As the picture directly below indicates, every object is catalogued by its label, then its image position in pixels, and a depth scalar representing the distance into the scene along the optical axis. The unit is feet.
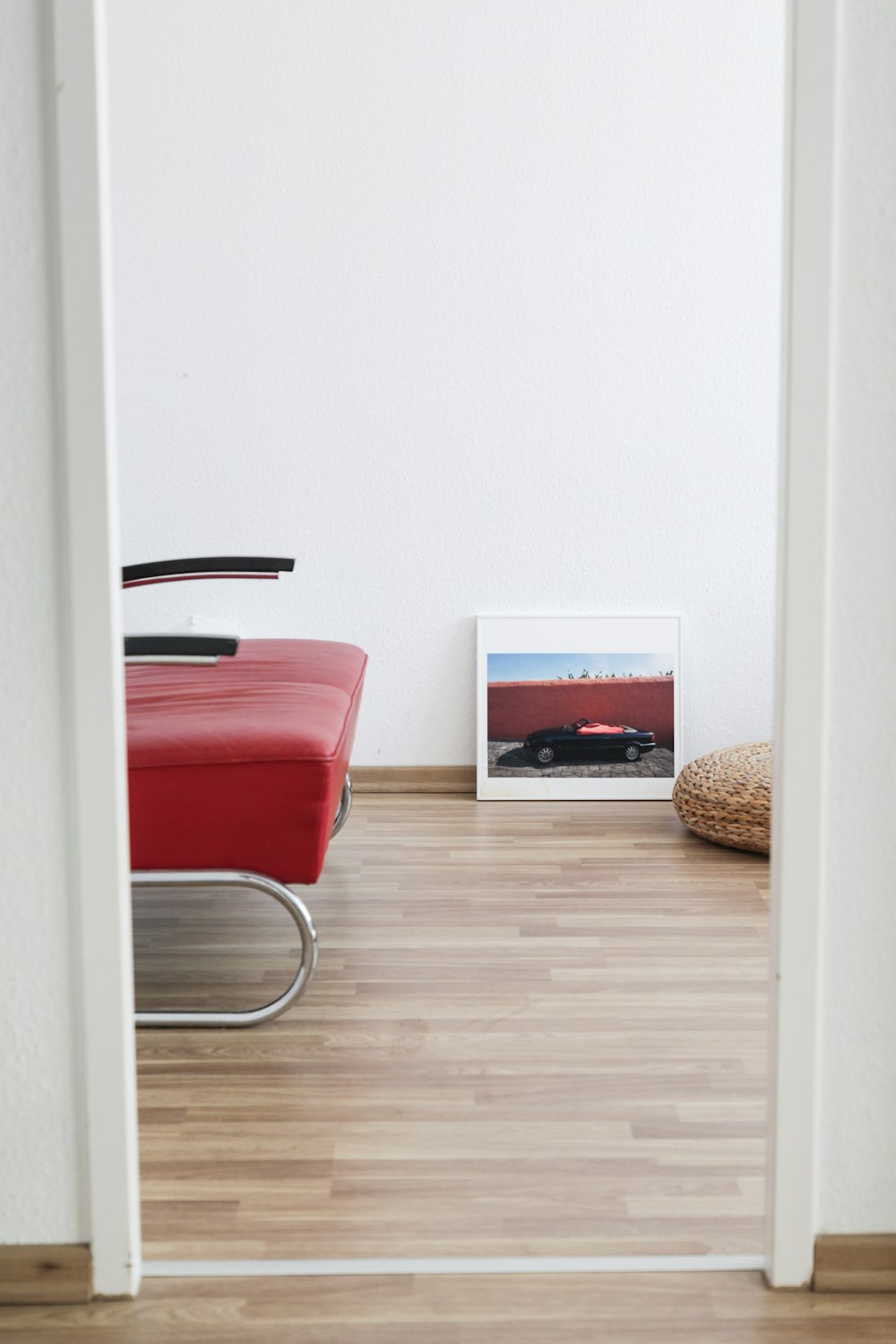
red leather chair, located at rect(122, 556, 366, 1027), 6.51
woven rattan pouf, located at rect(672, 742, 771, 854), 9.77
